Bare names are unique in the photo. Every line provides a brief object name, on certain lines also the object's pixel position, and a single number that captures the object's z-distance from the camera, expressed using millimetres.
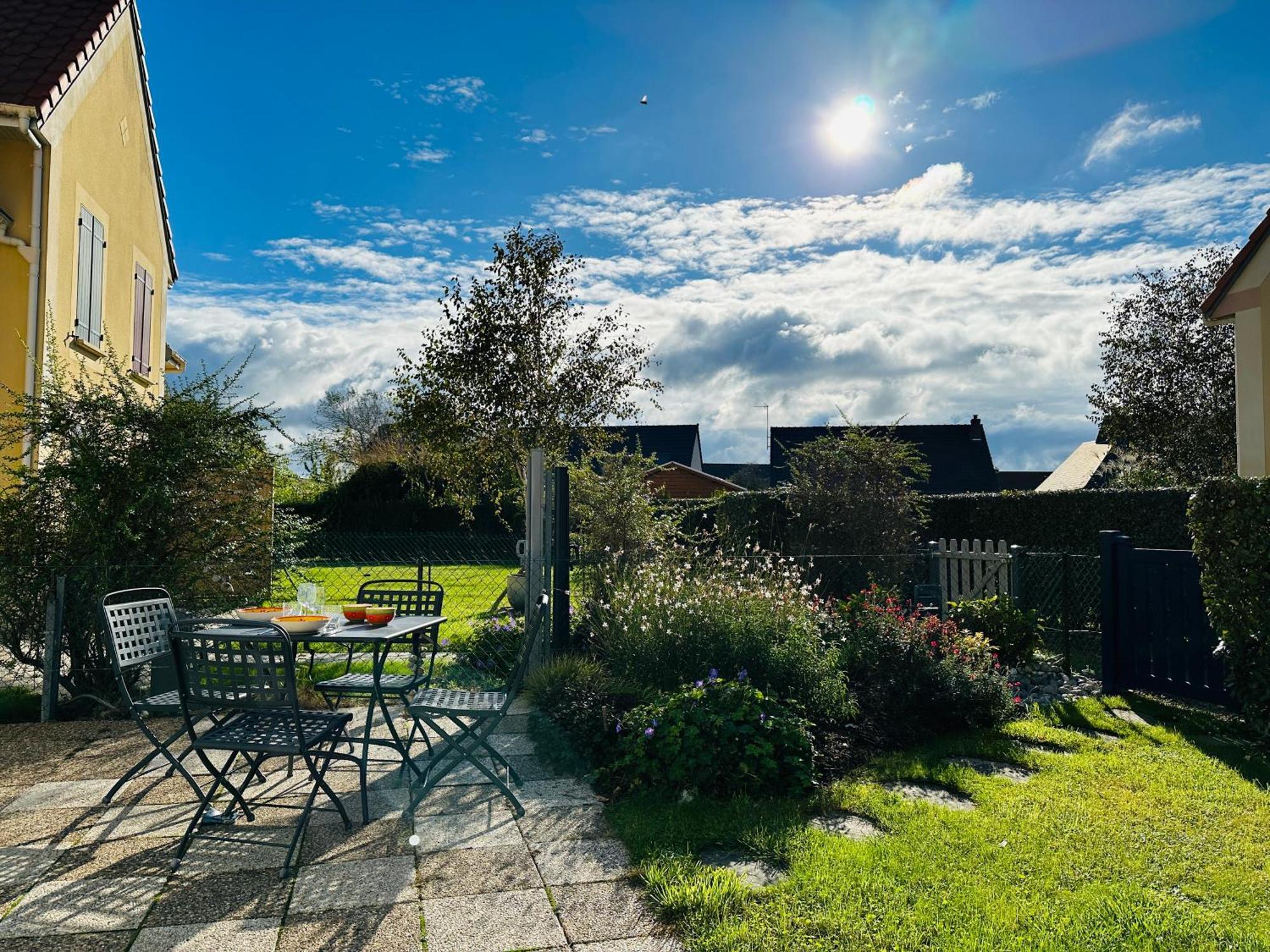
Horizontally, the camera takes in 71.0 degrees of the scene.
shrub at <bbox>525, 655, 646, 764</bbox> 5293
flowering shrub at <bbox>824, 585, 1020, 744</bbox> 6195
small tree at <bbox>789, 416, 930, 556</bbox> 12055
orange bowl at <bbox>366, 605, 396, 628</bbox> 5125
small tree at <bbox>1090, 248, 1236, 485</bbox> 18438
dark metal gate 7004
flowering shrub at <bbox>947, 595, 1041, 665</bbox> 8523
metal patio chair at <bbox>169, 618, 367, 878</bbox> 3898
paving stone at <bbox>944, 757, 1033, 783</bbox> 5223
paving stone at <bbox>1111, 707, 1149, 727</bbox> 6680
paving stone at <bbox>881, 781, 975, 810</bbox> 4684
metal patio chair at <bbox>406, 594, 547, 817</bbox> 4516
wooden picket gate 9992
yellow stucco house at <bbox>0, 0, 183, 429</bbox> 9492
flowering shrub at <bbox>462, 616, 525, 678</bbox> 8195
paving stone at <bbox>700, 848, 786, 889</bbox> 3613
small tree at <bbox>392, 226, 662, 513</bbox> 12906
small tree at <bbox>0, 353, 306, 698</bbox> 6605
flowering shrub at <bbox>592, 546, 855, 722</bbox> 5930
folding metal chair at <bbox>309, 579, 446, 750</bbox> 5109
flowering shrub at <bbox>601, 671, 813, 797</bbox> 4641
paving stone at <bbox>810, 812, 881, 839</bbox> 4188
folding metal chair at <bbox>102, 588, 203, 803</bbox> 4410
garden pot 11094
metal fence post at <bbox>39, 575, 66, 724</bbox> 6340
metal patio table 4676
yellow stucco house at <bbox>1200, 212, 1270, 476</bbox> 9156
